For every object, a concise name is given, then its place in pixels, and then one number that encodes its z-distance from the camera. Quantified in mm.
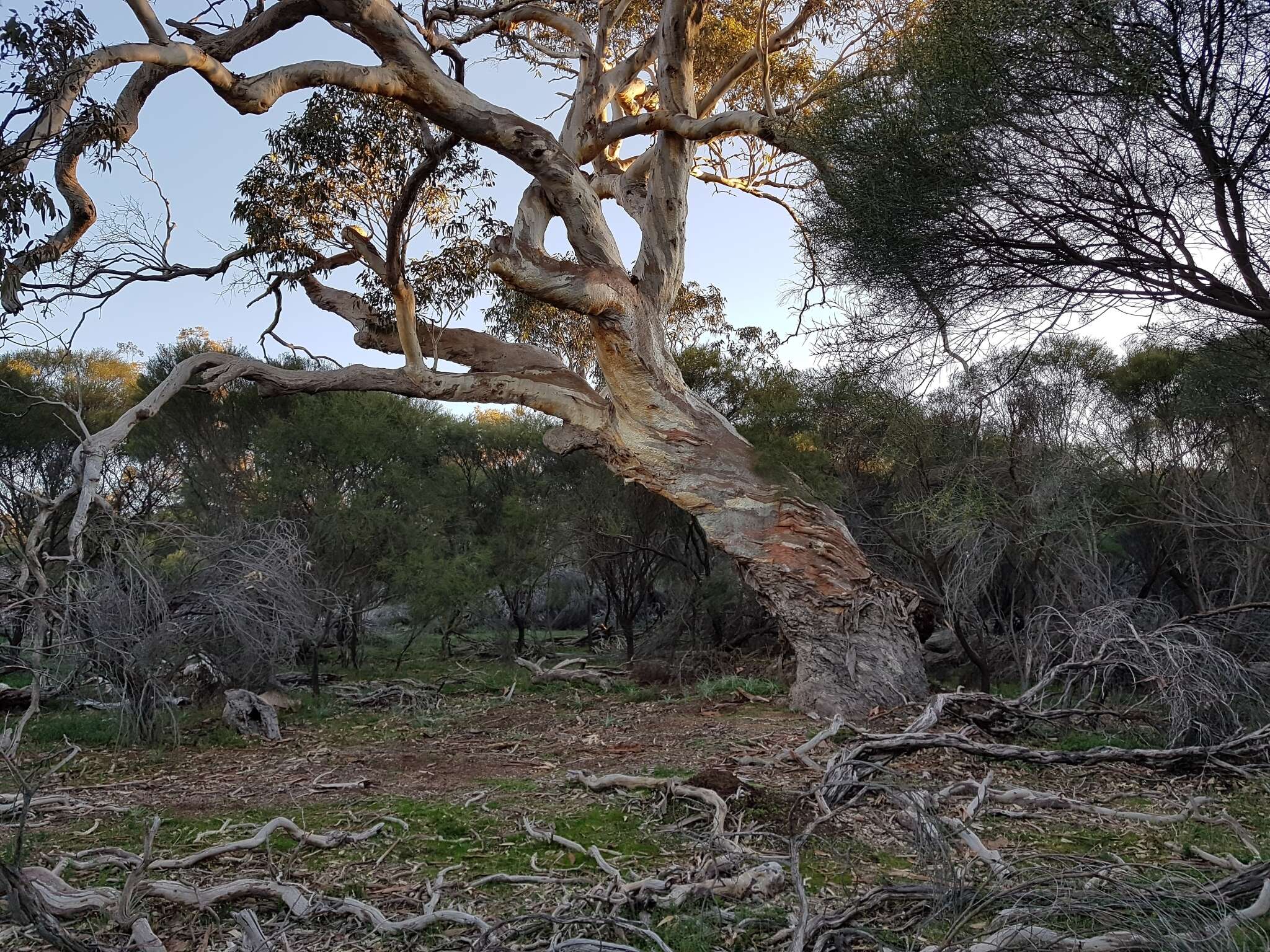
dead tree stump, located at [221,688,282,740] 7910
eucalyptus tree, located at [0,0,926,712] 7703
